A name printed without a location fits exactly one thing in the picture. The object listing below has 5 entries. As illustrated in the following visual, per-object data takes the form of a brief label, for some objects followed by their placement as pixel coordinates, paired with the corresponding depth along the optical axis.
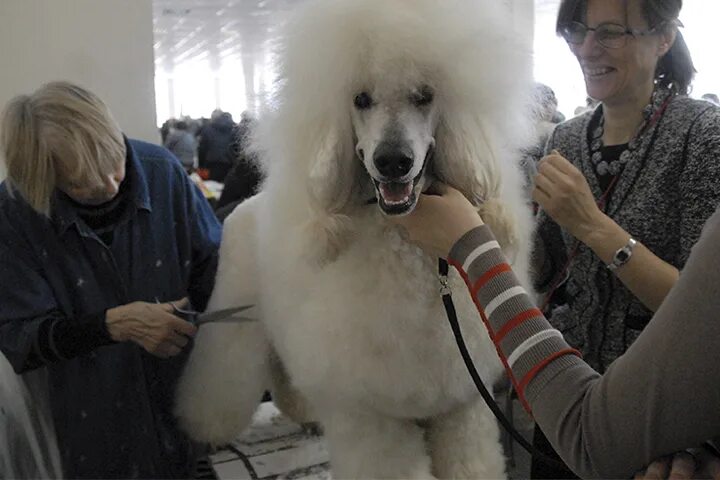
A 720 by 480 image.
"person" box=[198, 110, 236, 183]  3.58
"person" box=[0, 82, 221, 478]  1.00
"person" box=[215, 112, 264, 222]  1.62
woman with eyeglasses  0.80
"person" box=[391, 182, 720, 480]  0.42
